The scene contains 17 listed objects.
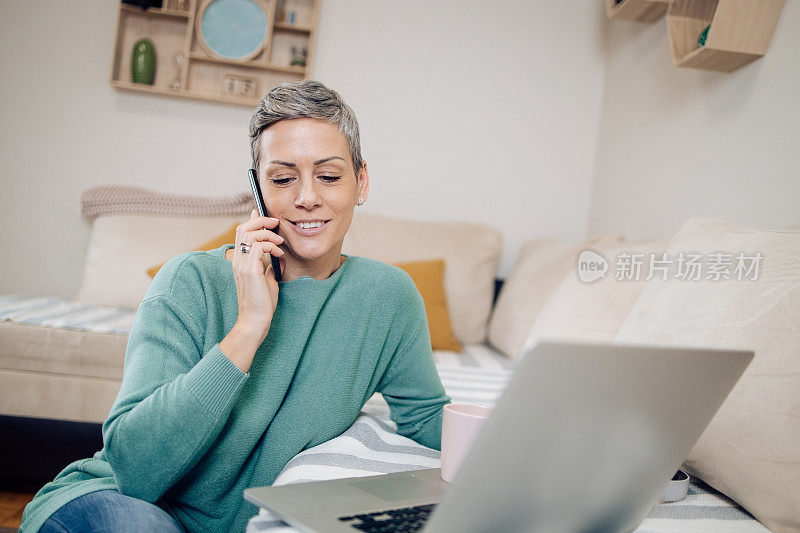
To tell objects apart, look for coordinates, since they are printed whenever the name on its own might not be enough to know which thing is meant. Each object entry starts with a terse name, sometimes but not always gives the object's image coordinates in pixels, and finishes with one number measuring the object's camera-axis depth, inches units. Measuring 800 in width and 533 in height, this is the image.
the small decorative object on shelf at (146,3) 105.7
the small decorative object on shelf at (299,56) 110.6
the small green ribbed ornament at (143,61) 106.6
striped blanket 29.0
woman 30.8
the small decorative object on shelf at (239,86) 110.8
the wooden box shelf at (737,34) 63.1
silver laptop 17.7
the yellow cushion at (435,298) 90.8
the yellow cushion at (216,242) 94.0
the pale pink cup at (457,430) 28.2
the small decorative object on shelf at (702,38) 69.3
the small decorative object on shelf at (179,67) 110.4
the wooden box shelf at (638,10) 87.4
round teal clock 109.0
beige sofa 31.0
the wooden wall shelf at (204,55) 108.3
